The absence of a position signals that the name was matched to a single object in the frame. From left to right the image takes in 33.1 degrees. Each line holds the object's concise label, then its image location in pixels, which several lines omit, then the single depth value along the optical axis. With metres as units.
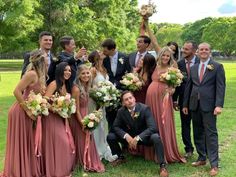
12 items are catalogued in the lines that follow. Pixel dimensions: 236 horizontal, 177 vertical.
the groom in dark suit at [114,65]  8.67
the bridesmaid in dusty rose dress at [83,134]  7.59
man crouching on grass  7.40
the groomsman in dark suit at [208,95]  7.27
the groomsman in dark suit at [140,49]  8.58
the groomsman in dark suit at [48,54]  7.61
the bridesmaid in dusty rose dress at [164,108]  8.01
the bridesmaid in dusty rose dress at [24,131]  6.80
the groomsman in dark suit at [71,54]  8.03
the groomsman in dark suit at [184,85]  8.44
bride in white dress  8.37
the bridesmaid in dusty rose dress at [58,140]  7.01
